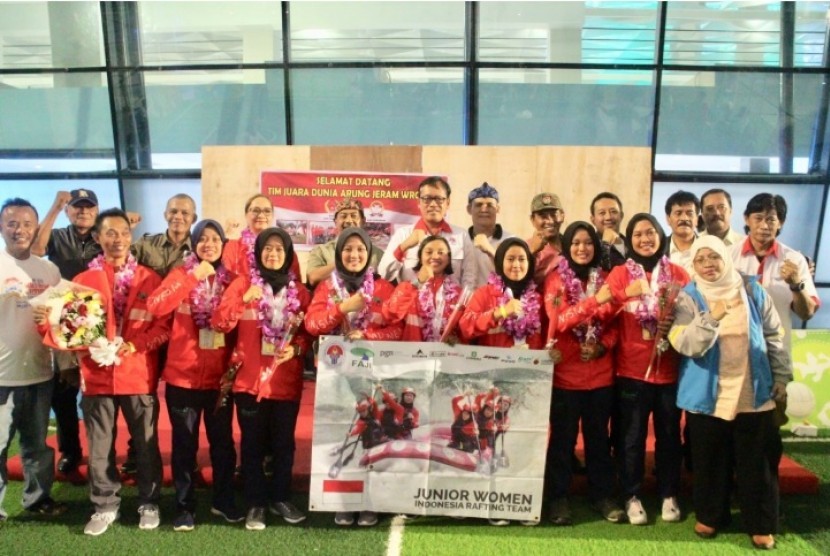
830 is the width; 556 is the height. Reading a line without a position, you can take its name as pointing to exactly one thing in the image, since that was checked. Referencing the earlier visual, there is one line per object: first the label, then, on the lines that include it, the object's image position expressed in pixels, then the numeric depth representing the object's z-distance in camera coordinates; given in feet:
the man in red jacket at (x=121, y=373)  11.99
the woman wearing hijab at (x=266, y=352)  11.83
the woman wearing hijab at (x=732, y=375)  11.29
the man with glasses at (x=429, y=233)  14.07
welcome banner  19.26
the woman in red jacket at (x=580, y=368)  11.91
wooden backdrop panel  19.39
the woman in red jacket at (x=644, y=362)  11.83
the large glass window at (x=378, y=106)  22.70
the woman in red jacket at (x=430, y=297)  12.11
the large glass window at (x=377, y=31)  22.33
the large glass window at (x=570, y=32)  22.31
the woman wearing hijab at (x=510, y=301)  11.76
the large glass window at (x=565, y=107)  22.58
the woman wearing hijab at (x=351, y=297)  11.69
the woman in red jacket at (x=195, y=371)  11.91
